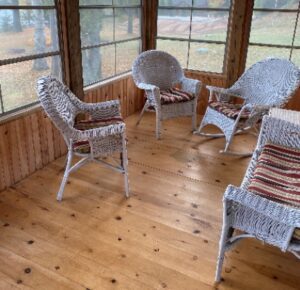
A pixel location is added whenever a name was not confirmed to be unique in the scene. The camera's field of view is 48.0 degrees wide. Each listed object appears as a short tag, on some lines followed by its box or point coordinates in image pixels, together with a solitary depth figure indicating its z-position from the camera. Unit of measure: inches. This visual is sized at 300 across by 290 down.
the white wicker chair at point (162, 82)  135.0
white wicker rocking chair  119.0
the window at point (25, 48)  92.6
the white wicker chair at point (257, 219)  58.4
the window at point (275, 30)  138.9
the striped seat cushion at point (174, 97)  134.5
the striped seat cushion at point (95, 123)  102.3
